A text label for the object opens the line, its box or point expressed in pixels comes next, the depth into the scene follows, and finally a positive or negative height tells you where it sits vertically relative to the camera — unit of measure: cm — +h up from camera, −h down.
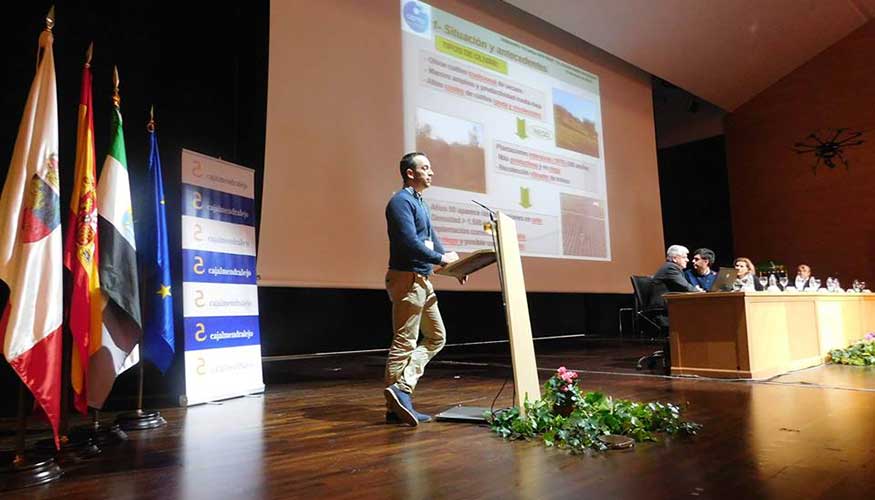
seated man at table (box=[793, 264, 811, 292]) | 716 +26
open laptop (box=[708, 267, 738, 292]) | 463 +12
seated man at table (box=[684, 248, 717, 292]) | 571 +25
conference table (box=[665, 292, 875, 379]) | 445 -31
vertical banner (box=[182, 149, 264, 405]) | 382 +21
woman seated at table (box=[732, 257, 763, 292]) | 458 +14
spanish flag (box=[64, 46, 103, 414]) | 264 +31
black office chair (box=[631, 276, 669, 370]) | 539 -11
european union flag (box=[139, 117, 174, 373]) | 349 +14
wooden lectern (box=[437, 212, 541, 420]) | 279 +3
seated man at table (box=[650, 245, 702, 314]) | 500 +18
